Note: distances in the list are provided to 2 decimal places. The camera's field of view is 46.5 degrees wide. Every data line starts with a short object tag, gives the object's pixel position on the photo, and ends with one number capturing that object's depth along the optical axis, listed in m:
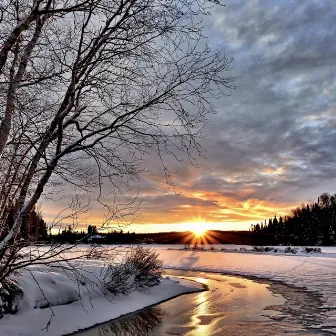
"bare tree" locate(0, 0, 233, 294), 4.77
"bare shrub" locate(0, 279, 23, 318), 10.75
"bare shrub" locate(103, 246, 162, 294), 16.50
